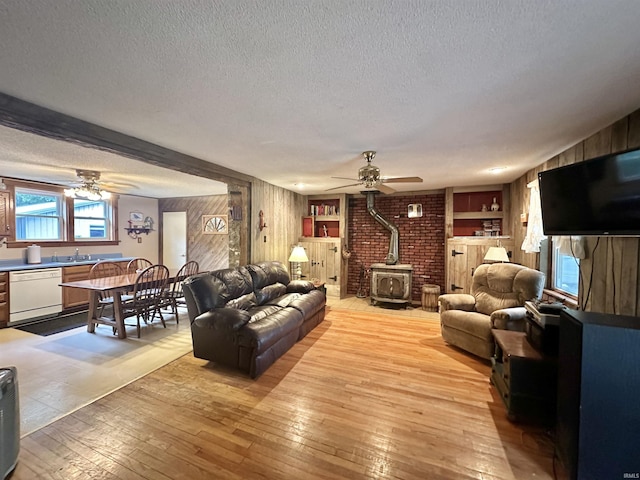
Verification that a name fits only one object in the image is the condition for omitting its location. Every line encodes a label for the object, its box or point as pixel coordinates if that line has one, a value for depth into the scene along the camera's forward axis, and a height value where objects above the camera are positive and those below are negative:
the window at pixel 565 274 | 2.92 -0.47
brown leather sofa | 2.63 -0.98
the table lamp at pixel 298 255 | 4.89 -0.41
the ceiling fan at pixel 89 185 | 4.01 +0.74
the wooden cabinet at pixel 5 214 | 4.27 +0.28
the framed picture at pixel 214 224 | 6.26 +0.22
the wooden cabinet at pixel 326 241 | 5.73 -0.16
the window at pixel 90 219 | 5.35 +0.27
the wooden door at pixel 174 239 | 6.70 -0.18
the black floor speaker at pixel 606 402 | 1.33 -0.88
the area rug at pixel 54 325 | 3.78 -1.47
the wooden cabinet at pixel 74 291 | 4.63 -1.09
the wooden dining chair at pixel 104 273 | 3.90 -0.75
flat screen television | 1.65 +0.29
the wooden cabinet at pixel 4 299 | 3.91 -1.05
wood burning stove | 5.05 -0.97
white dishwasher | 4.03 -1.03
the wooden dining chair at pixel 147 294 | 3.69 -0.93
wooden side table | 1.95 -1.16
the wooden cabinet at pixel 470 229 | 4.63 +0.12
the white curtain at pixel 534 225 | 3.35 +0.14
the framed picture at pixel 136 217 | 6.28 +0.37
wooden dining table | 3.49 -0.93
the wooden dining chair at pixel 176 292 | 4.20 -1.02
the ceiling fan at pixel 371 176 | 3.00 +0.70
